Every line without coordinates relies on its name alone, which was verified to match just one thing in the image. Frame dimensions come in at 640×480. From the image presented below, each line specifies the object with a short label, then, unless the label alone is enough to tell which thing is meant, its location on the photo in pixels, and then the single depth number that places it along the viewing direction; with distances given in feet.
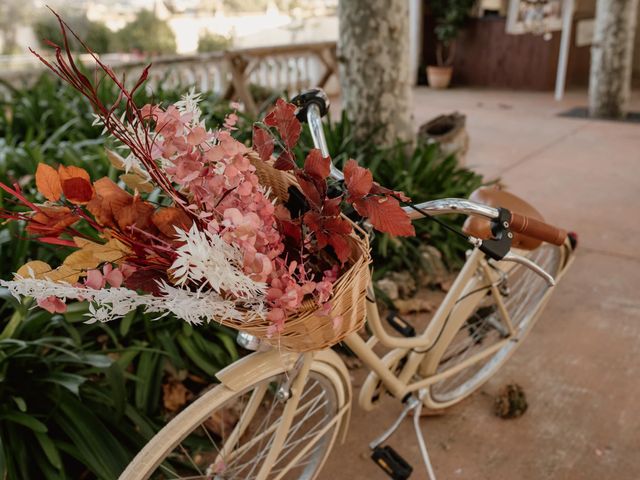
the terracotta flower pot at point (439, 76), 30.89
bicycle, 4.40
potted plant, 29.53
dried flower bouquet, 3.11
